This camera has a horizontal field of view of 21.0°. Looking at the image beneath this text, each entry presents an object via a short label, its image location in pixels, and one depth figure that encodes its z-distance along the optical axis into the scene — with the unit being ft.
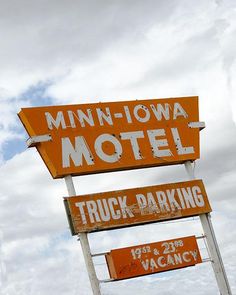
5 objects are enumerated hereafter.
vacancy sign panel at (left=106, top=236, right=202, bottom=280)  49.29
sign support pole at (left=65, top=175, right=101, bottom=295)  48.39
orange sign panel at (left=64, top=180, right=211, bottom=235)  49.67
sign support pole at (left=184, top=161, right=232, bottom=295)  53.36
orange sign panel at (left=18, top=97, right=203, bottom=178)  51.60
